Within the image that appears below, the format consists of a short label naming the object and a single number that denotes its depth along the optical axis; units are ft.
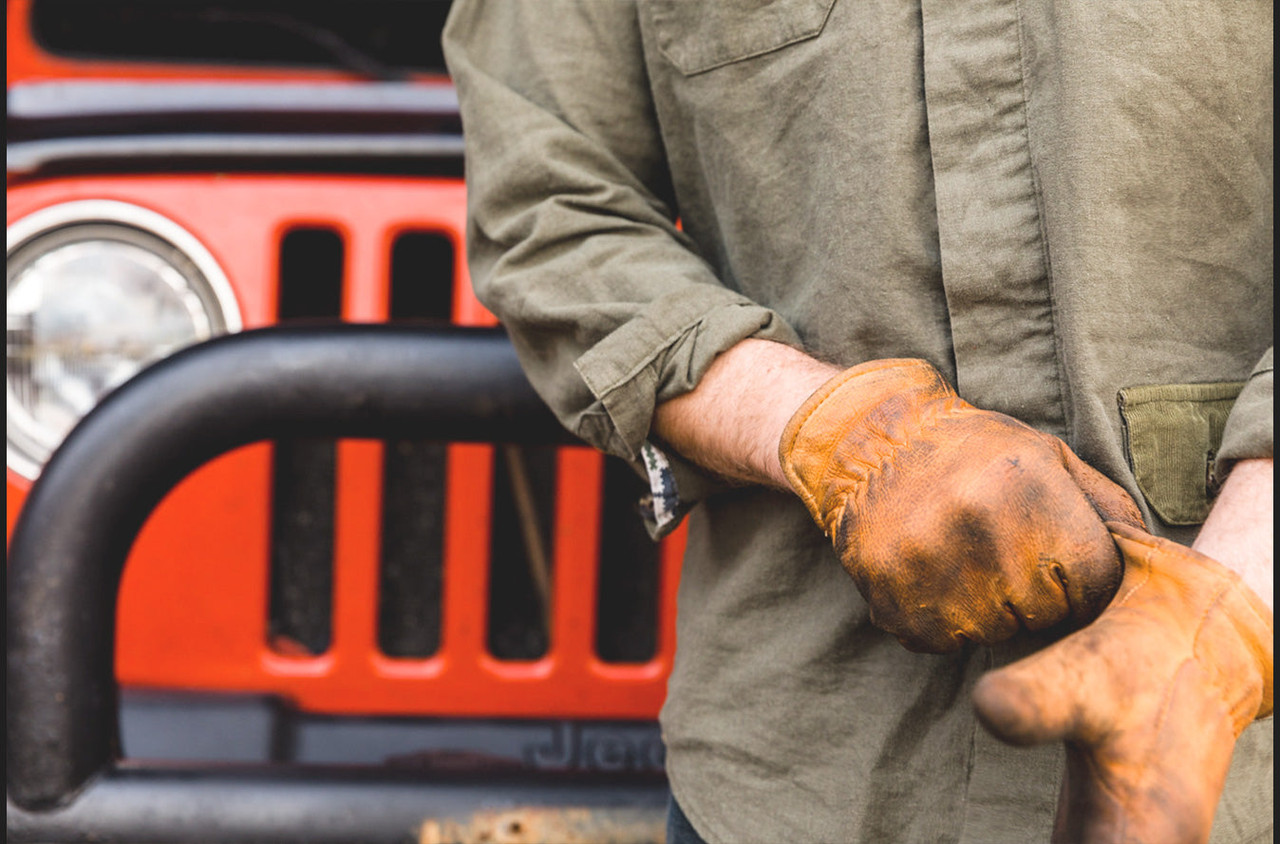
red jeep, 3.00
